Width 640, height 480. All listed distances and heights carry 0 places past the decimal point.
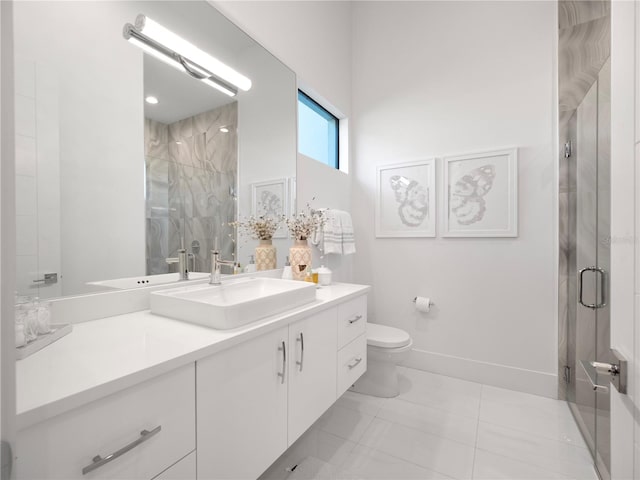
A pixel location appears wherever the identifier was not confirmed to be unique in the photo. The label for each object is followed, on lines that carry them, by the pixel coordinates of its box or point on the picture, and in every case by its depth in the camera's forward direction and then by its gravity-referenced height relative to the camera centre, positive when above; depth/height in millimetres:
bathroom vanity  559 -388
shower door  1276 -94
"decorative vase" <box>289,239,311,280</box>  1771 -128
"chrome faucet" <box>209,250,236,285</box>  1431 -133
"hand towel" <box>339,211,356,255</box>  2331 +39
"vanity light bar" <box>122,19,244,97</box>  1168 +803
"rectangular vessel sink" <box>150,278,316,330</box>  943 -241
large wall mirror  918 +353
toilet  2006 -857
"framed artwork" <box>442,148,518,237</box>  2131 +337
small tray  712 -268
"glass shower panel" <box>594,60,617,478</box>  1227 -45
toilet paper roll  2381 -526
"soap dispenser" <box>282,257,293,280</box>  1787 -208
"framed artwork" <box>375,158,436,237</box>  2420 +337
